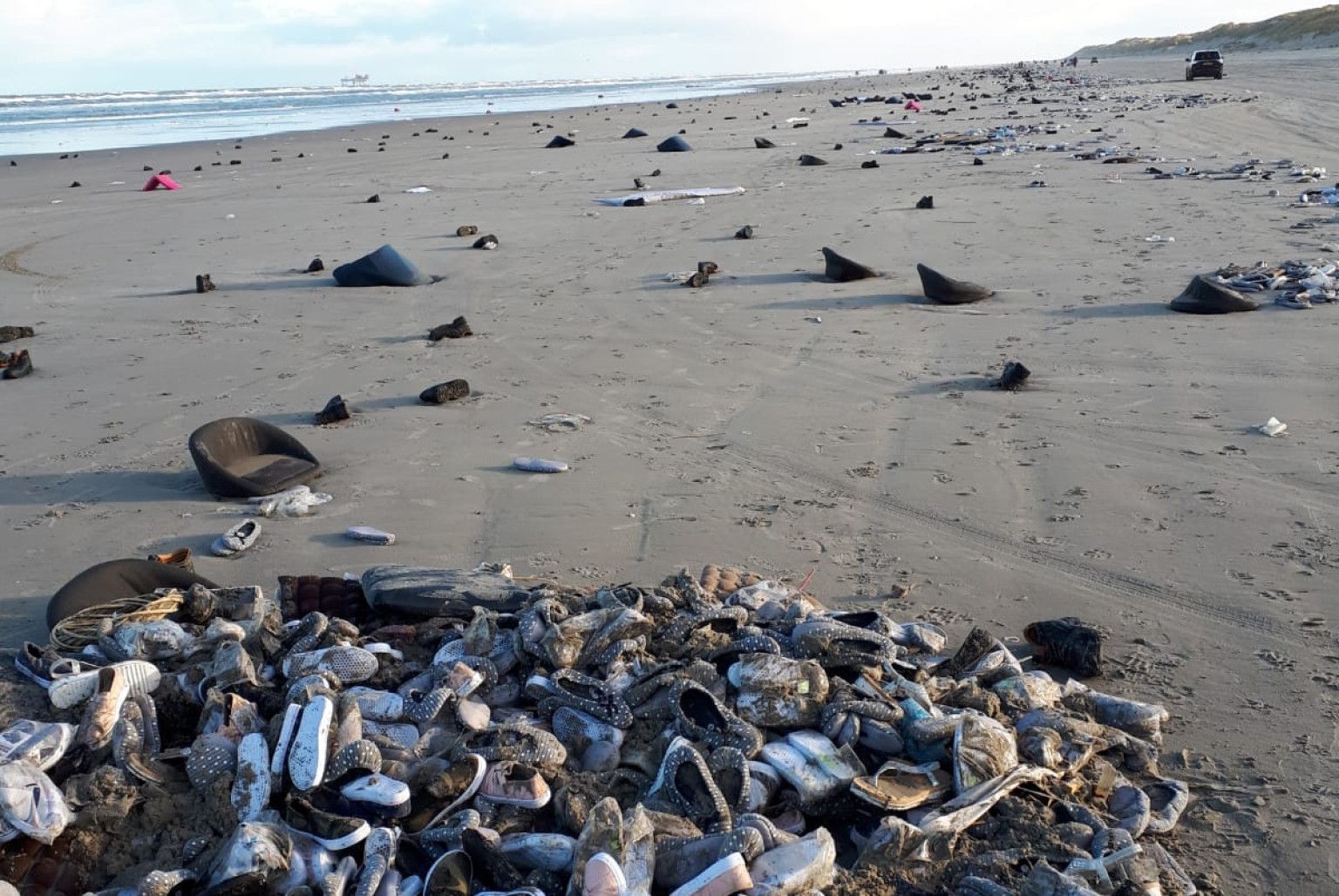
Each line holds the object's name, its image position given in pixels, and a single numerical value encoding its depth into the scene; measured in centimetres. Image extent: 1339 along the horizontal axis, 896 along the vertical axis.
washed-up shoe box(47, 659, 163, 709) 329
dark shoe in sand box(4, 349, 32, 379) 736
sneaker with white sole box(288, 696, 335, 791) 289
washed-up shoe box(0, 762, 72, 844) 276
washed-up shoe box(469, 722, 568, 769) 301
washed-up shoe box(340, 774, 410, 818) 285
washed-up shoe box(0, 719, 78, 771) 298
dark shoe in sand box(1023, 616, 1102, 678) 367
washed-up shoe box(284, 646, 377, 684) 342
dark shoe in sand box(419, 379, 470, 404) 658
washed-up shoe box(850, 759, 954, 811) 288
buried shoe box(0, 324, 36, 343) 830
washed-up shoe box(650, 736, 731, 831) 280
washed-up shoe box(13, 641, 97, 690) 347
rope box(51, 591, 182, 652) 379
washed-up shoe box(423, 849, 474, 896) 258
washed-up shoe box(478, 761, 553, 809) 288
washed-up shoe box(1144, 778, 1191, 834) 292
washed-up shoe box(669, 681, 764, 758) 306
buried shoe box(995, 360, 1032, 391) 641
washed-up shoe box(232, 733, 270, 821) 286
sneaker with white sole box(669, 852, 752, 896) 252
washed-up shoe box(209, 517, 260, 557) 479
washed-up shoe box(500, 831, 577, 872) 268
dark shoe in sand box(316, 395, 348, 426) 631
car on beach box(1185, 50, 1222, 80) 3872
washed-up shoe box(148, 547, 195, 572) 448
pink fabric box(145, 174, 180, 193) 1805
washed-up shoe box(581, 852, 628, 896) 250
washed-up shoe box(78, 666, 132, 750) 311
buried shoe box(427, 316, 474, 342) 803
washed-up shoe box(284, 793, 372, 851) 273
